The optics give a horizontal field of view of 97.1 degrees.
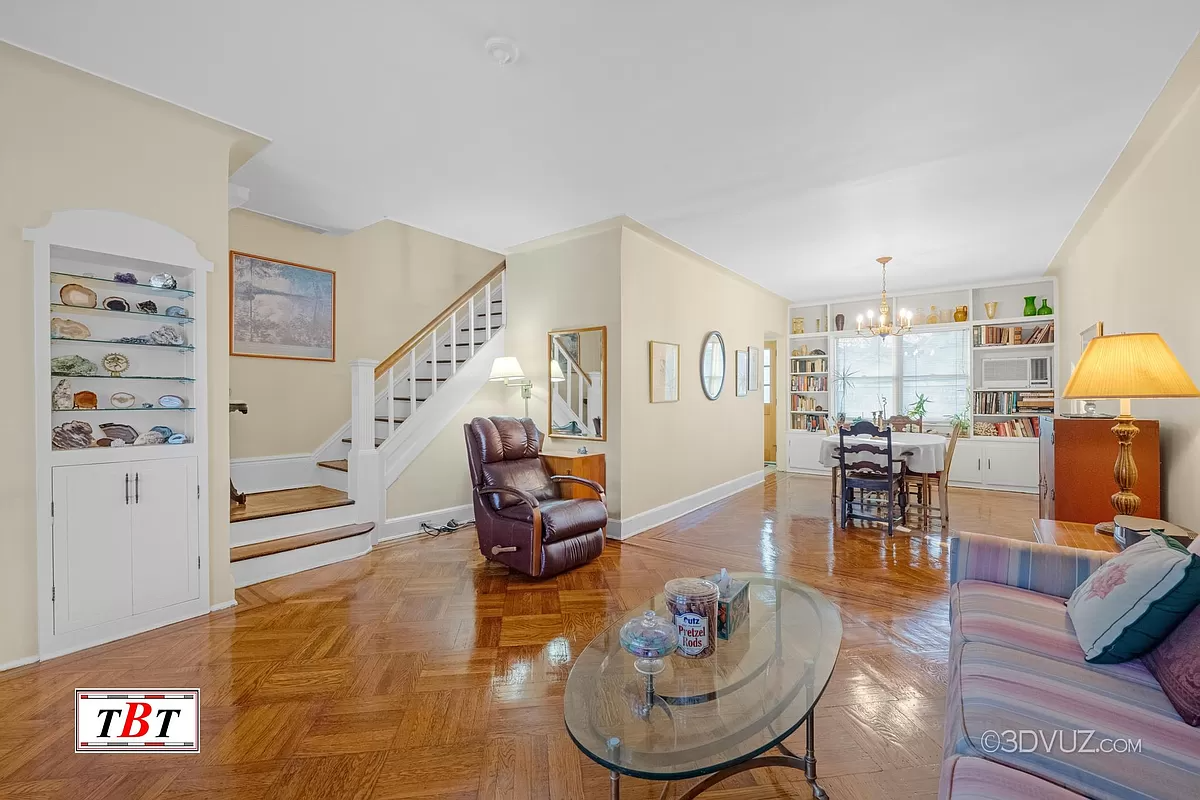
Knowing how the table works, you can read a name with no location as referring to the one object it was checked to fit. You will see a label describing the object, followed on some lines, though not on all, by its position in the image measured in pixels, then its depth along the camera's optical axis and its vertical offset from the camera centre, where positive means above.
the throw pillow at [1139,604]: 1.41 -0.58
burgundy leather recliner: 3.53 -0.79
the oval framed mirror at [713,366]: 5.76 +0.34
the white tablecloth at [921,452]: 4.68 -0.49
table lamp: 2.19 +0.08
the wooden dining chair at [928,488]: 4.80 -0.85
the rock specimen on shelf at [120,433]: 2.74 -0.19
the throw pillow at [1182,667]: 1.23 -0.68
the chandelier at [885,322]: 5.42 +0.79
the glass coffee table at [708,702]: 1.24 -0.83
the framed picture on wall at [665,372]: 4.89 +0.23
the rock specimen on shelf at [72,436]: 2.56 -0.19
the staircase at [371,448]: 3.70 -0.45
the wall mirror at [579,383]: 4.62 +0.12
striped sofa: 1.06 -0.76
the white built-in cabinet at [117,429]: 2.49 -0.17
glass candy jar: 1.55 -0.75
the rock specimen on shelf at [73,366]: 2.59 +0.15
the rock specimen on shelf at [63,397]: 2.58 +0.00
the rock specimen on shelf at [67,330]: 2.58 +0.33
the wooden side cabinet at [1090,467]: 2.99 -0.42
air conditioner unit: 6.46 +0.30
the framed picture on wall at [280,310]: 4.68 +0.81
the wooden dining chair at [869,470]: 4.48 -0.65
